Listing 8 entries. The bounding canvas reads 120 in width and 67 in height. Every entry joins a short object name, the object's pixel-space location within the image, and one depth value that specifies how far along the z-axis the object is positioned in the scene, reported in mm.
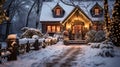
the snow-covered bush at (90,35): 18614
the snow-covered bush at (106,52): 10495
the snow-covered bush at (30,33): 19841
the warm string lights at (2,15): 10358
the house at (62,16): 22997
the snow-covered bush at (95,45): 14374
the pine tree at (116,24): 15156
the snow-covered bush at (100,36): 18004
